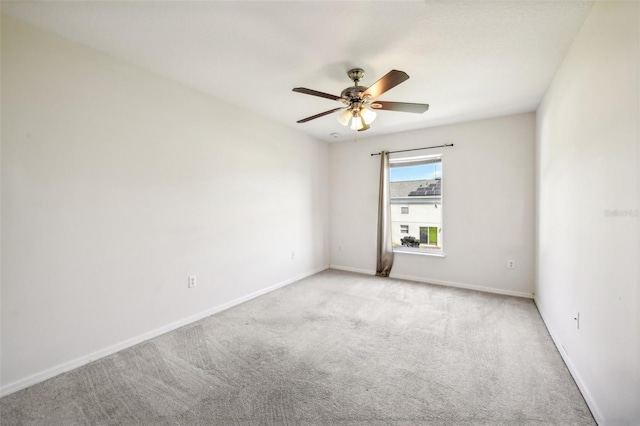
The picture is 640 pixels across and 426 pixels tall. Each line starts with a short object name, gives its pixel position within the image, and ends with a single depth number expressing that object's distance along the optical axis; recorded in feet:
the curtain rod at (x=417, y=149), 13.56
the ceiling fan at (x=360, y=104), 7.24
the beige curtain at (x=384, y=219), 15.08
